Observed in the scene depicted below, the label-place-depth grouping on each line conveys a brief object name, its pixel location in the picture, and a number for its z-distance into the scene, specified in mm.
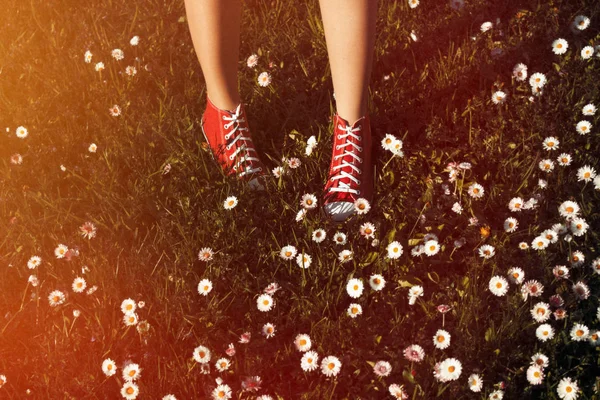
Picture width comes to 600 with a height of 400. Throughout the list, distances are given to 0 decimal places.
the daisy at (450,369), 2166
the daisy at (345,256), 2471
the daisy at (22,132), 3045
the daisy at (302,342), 2303
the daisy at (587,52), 3100
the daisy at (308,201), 2688
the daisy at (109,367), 2246
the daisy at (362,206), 2672
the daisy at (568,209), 2562
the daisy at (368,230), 2582
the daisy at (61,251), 2582
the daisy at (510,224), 2557
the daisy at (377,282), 2428
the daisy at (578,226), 2508
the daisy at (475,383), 2139
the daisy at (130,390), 2197
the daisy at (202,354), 2234
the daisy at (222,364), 2240
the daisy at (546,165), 2723
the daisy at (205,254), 2524
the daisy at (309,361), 2252
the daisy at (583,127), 2830
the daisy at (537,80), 3039
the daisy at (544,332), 2232
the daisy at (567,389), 2127
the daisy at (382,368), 2201
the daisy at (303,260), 2463
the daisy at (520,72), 3107
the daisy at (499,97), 3023
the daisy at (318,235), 2570
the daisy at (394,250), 2514
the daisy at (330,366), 2217
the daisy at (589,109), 2883
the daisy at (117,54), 3357
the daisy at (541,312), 2264
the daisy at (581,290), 2342
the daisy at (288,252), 2541
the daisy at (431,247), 2498
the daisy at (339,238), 2555
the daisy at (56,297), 2443
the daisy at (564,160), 2736
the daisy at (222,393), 2197
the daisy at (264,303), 2406
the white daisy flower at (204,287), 2436
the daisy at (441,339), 2242
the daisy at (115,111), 3082
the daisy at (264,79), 3211
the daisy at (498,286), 2355
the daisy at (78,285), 2469
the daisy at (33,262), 2551
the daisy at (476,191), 2670
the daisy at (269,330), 2338
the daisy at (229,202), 2658
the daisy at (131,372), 2229
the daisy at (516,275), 2377
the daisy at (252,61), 3307
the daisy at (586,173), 2688
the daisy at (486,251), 2480
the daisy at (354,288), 2424
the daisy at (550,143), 2797
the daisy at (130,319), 2342
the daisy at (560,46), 3131
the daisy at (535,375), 2152
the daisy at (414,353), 2214
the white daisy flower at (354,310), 2365
